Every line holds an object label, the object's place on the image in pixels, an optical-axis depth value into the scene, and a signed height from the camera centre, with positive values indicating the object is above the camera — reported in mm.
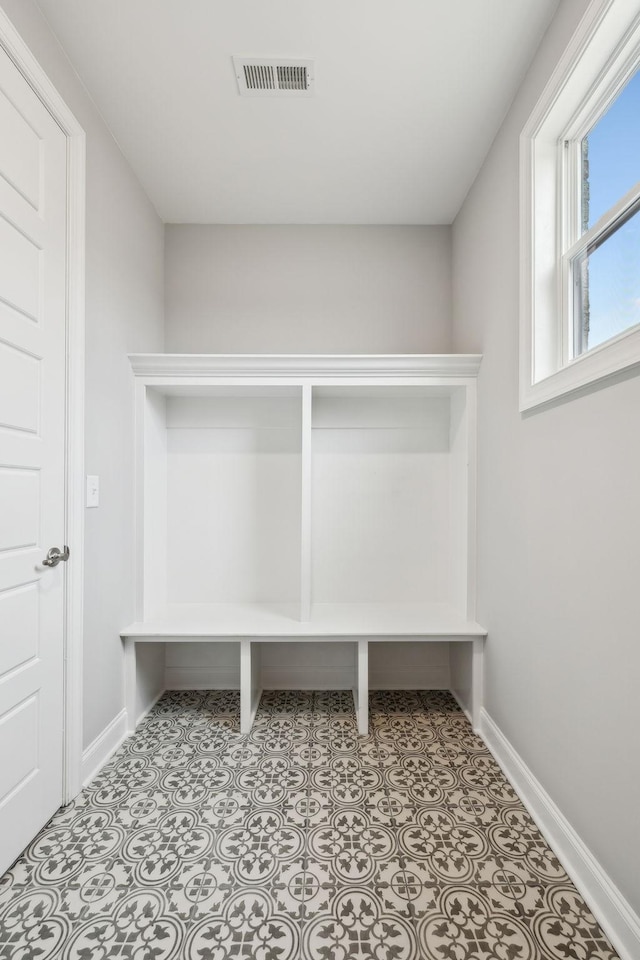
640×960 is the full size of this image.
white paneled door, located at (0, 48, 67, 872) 1330 +117
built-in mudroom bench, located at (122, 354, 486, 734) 2574 -162
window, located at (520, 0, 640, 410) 1245 +905
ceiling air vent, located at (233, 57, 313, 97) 1623 +1524
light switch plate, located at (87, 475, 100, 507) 1778 +0
